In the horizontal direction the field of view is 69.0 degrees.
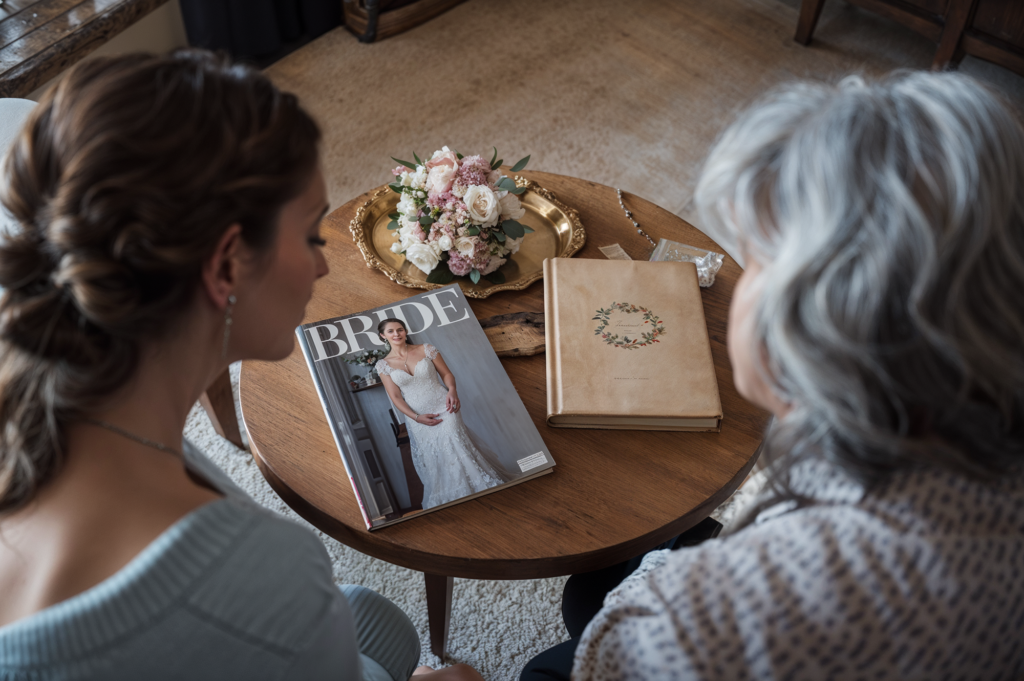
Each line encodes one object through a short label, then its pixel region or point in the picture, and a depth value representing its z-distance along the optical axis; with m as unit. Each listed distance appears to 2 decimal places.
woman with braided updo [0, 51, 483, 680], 0.64
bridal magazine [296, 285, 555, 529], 1.02
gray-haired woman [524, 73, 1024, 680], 0.56
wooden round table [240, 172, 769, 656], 0.99
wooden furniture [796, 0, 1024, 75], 2.45
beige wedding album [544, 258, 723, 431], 1.11
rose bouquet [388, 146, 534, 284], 1.28
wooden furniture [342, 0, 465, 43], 2.82
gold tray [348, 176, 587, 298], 1.33
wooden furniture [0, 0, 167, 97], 1.91
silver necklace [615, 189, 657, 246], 1.43
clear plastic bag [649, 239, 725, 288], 1.34
